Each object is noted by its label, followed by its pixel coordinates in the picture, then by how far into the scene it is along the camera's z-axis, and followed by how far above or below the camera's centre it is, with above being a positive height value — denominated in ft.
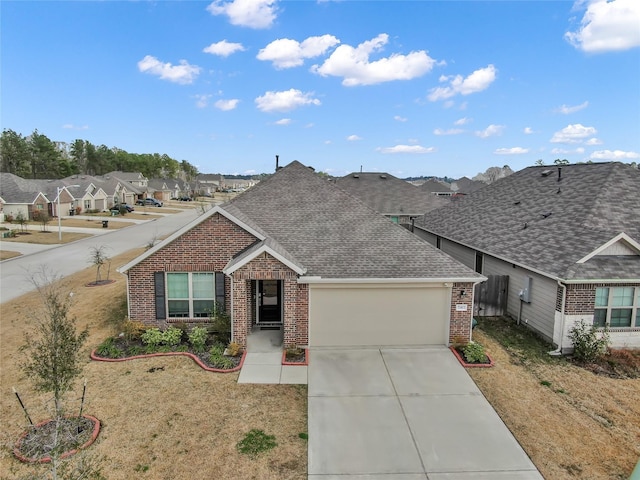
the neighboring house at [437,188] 237.57 +5.85
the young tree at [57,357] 25.73 -10.16
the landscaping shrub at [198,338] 42.24 -14.59
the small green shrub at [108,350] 40.71 -15.35
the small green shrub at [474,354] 40.37 -14.99
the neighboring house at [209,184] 416.05 +13.05
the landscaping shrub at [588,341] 40.45 -13.64
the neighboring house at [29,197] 156.66 -1.70
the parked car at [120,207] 200.13 -6.83
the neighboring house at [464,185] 273.95 +9.27
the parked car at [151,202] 257.12 -4.83
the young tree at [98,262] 70.75 -11.60
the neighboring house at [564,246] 42.04 -5.59
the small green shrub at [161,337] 42.86 -14.62
